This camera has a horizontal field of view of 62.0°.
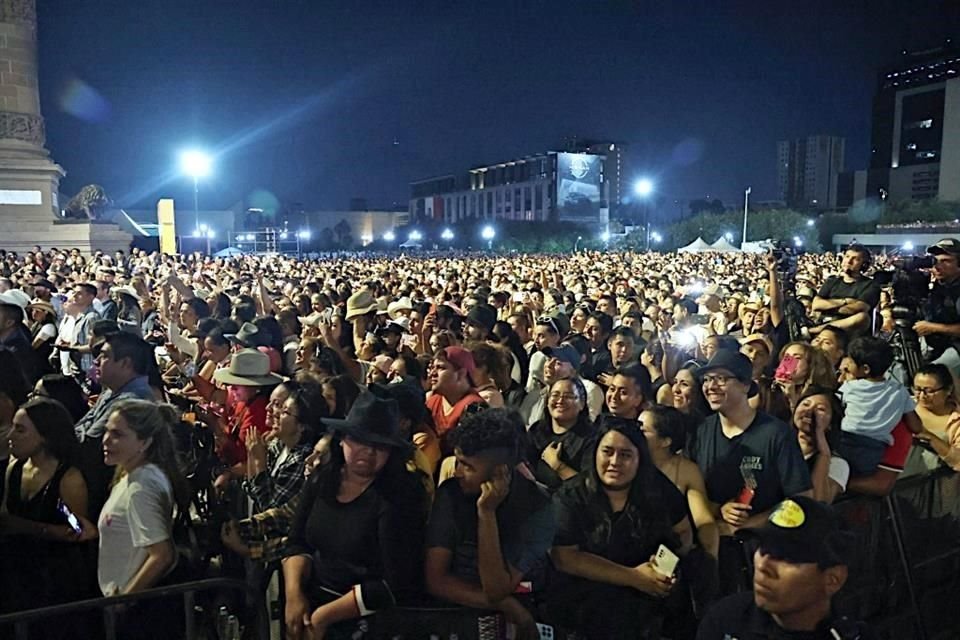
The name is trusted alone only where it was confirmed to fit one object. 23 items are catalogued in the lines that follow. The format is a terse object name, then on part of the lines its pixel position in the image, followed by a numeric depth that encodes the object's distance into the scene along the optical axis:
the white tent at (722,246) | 48.64
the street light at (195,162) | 30.83
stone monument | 26.98
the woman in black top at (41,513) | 3.83
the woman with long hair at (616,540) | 3.65
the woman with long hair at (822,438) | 4.40
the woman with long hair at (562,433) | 4.55
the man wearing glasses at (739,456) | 4.02
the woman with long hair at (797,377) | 5.50
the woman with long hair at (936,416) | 5.08
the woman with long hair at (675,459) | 3.97
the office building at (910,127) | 112.88
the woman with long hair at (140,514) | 3.56
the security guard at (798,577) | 2.81
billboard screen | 126.50
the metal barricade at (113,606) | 2.96
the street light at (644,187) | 67.81
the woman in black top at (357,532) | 3.50
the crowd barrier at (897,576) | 3.62
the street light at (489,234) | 105.81
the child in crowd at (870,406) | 4.80
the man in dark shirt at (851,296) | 7.79
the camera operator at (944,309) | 6.96
